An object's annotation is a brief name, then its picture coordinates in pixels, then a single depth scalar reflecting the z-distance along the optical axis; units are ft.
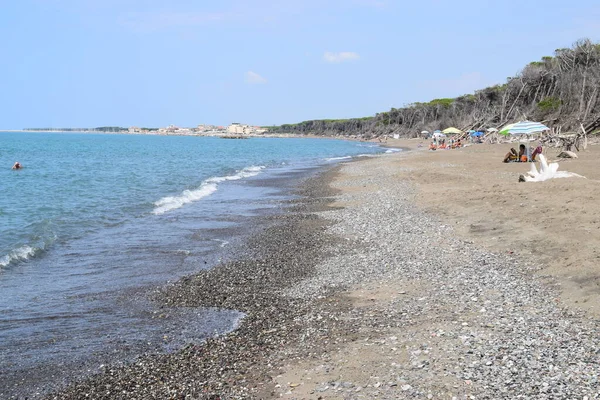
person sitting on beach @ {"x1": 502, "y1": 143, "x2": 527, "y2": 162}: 112.38
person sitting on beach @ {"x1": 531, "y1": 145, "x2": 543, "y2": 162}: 103.88
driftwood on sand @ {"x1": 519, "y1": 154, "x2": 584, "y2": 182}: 65.05
